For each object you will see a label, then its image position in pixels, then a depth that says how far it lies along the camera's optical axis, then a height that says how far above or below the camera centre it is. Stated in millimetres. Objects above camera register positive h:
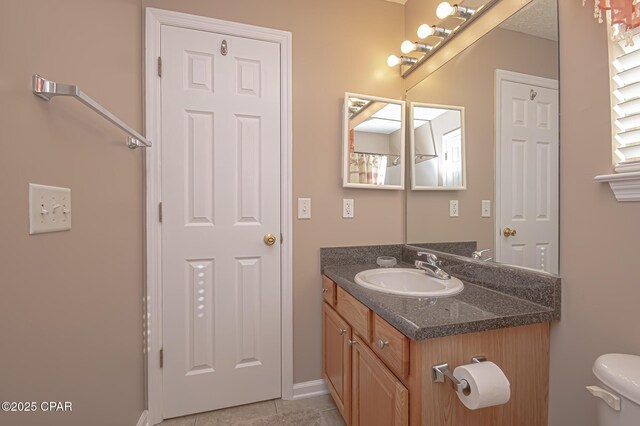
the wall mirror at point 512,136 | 1007 +311
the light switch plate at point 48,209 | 686 +1
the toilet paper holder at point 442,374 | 821 -496
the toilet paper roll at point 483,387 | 739 -485
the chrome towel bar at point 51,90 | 689 +304
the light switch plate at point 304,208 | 1700 +10
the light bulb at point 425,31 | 1534 +1011
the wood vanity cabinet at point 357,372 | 937 -677
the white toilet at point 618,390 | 637 -429
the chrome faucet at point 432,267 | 1319 -294
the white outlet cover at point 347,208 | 1776 +10
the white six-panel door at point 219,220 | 1511 -60
